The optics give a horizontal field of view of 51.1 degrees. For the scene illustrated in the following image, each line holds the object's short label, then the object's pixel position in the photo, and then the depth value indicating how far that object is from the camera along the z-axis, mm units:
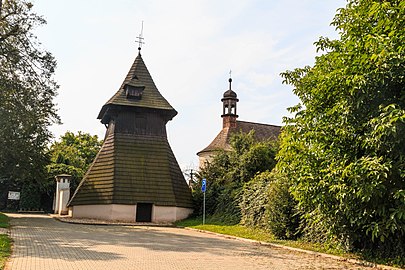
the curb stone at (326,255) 9980
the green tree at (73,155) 42000
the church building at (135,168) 26891
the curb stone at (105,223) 23203
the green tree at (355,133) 9164
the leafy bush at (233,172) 23406
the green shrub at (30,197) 42094
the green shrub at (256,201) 18547
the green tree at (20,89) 21391
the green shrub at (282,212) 15734
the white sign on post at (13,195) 32803
